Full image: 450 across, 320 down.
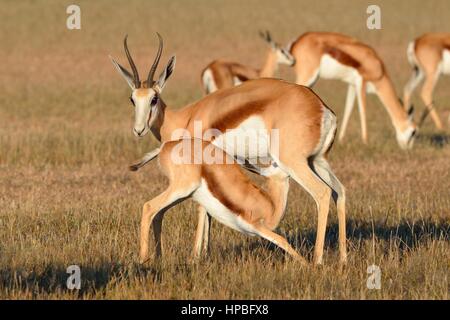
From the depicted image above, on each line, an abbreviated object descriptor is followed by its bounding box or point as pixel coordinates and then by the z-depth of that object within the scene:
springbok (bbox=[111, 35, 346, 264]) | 7.01
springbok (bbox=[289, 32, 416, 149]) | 14.62
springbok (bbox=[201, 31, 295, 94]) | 15.12
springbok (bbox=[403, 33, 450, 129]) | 17.27
